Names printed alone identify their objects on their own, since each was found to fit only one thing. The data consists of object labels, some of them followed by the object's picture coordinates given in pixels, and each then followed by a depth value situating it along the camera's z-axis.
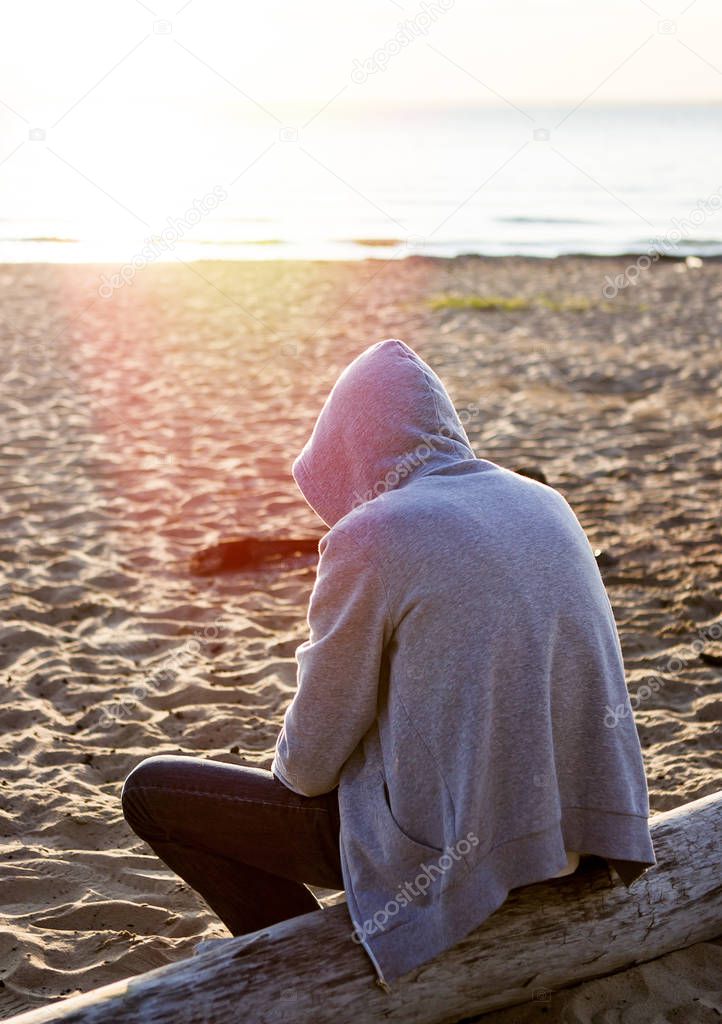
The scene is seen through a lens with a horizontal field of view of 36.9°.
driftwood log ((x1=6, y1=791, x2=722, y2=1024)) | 2.11
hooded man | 2.00
